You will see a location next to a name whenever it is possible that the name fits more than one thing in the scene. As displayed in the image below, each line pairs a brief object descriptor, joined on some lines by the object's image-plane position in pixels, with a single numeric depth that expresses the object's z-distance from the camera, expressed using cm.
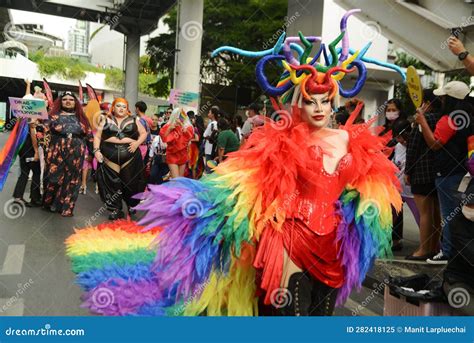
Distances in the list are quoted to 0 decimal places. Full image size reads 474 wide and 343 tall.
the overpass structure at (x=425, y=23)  741
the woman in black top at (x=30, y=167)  818
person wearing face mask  643
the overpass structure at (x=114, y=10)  1930
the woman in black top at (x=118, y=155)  730
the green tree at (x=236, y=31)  2253
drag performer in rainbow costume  277
